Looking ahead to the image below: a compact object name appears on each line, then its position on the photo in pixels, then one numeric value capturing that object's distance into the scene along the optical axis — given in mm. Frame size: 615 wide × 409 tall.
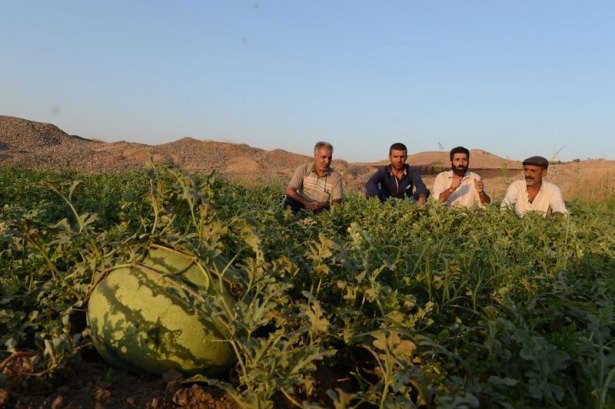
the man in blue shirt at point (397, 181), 7875
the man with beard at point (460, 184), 7387
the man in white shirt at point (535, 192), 6684
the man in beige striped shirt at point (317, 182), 7734
